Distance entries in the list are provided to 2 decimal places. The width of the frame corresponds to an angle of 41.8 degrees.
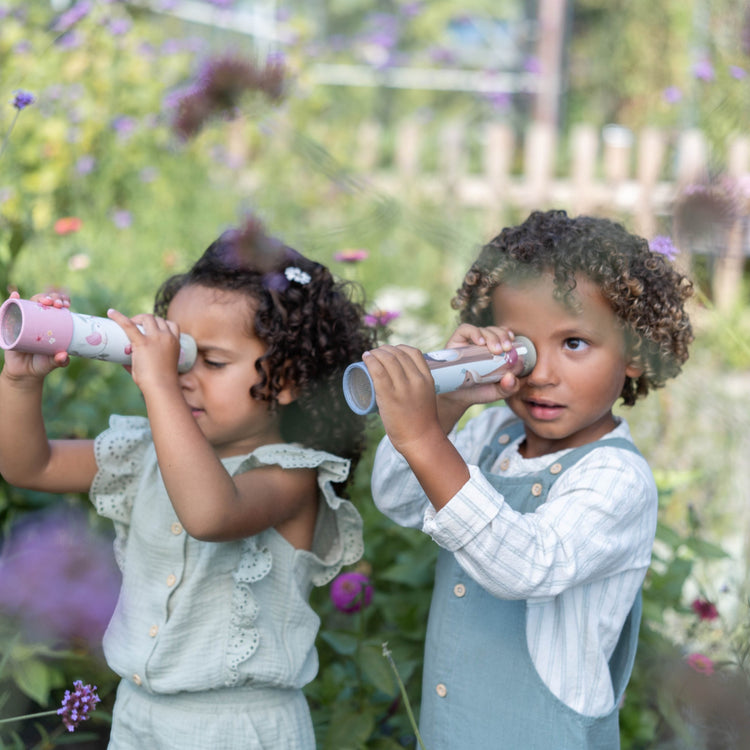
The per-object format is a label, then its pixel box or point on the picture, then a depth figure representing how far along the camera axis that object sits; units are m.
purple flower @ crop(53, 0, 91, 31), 2.13
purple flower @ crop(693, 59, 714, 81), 2.23
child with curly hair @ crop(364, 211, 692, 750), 1.17
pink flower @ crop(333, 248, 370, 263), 1.75
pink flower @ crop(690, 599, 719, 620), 1.71
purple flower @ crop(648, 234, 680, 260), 1.35
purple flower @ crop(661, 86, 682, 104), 2.77
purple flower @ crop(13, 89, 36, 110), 1.38
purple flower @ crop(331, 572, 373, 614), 1.48
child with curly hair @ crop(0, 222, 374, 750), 1.32
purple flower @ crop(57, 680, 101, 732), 1.14
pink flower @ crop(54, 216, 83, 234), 2.08
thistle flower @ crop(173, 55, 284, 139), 1.29
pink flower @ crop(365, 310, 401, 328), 1.64
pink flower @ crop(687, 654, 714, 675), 1.41
